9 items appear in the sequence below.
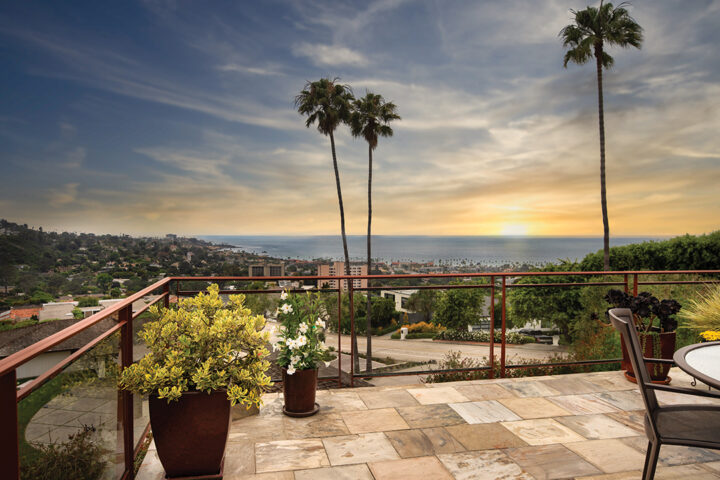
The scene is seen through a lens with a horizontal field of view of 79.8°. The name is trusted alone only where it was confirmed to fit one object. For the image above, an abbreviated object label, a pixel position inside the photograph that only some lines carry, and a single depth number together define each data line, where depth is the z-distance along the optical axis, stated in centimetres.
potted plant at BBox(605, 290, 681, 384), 405
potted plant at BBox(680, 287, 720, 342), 447
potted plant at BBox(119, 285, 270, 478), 219
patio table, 172
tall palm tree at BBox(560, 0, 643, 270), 1792
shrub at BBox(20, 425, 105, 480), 129
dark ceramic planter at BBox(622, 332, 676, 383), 412
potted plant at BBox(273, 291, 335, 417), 326
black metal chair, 183
